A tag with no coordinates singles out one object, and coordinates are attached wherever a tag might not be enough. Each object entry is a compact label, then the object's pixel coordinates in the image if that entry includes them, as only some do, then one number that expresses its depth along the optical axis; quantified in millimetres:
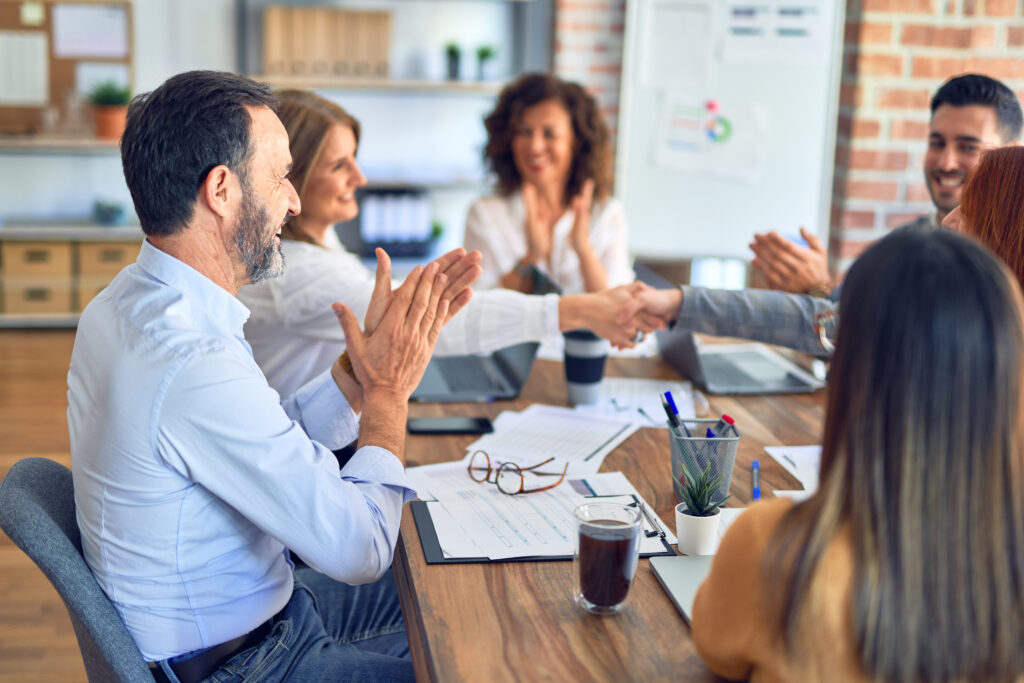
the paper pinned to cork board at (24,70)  5344
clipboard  1323
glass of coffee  1173
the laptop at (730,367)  2152
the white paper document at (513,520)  1352
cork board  5320
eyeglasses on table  1561
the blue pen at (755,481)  1552
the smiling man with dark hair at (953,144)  2354
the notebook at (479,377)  2082
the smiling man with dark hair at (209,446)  1210
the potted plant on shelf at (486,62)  5309
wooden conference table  1078
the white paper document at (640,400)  1958
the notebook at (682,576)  1206
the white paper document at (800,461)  1639
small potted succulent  1324
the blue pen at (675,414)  1494
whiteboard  3977
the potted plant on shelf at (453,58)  5320
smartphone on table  1851
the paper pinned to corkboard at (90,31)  5344
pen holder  1440
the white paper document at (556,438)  1705
